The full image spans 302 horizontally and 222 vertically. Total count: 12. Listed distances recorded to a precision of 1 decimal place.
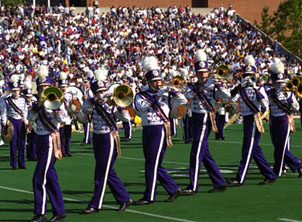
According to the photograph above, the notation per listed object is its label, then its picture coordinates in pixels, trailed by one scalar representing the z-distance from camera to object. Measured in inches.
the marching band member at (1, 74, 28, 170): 704.4
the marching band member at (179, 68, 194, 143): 916.5
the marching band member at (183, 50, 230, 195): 506.9
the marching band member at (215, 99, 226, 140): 955.3
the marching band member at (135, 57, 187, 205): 468.4
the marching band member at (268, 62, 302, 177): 566.9
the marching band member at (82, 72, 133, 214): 450.3
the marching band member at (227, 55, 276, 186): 538.6
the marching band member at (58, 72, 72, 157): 792.9
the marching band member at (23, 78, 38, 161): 725.9
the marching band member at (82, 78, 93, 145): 919.7
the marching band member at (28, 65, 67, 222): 424.5
